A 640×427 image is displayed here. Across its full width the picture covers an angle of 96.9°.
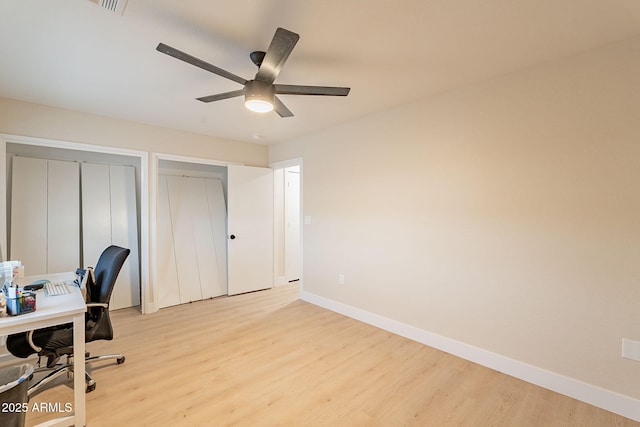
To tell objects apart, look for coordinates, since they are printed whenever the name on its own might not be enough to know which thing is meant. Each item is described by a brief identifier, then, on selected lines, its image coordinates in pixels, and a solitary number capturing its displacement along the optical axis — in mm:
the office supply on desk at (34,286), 2162
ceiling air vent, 1521
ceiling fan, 1594
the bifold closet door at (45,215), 3251
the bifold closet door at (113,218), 3703
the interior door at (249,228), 4414
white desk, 1600
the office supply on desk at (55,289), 2063
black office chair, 1896
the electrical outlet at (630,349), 1834
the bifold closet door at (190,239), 4012
